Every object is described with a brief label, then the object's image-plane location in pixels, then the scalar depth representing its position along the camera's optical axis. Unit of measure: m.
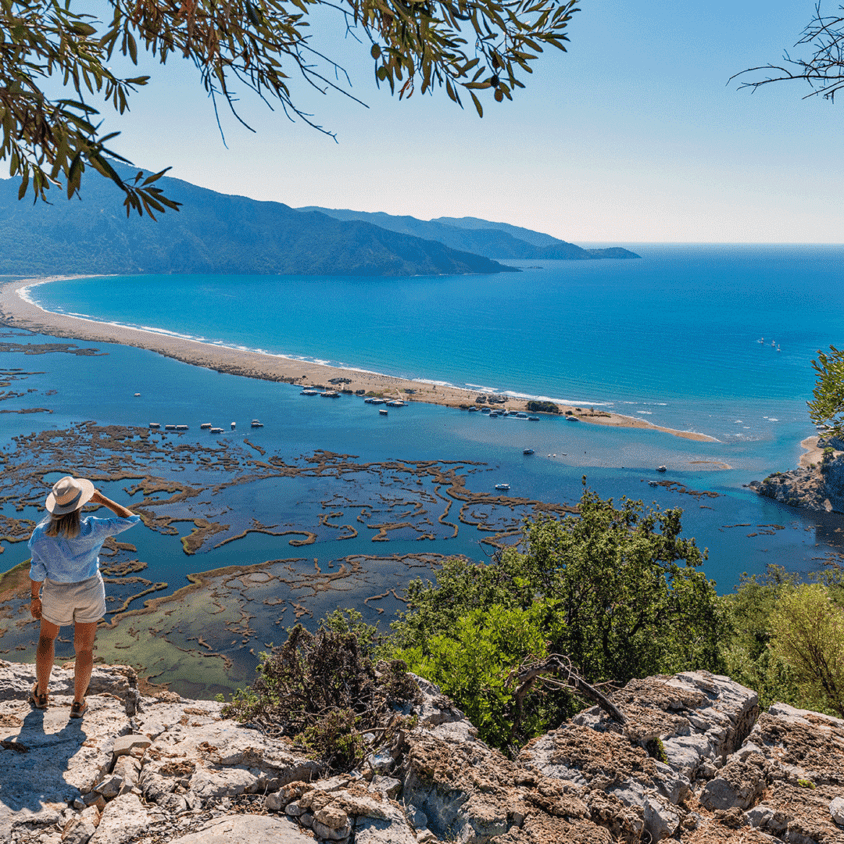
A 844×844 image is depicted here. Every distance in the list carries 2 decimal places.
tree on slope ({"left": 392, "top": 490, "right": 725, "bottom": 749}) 13.16
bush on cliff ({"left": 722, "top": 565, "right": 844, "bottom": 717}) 15.05
